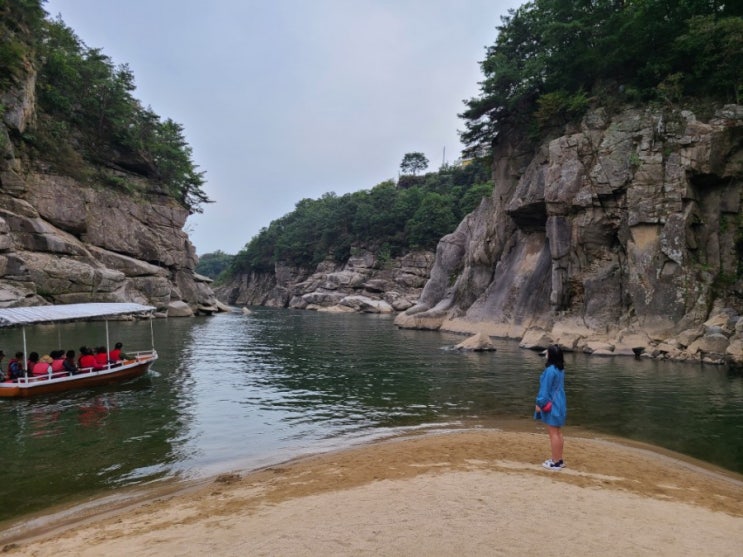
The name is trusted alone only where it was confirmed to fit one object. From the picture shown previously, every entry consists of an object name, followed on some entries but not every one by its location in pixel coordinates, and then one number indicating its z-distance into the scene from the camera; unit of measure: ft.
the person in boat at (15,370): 52.37
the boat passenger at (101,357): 60.00
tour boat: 50.72
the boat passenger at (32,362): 53.83
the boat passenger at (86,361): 58.08
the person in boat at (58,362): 55.21
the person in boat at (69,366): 56.18
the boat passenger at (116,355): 63.77
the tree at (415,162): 380.58
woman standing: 28.50
